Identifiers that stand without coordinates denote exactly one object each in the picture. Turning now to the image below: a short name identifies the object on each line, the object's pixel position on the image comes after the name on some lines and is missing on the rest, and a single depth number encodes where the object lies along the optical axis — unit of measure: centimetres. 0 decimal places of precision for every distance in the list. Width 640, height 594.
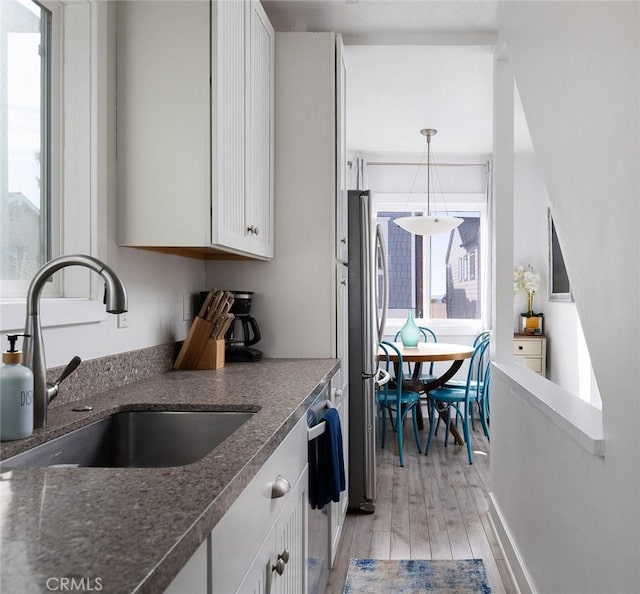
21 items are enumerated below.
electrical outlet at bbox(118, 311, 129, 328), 189
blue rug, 236
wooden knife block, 230
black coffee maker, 254
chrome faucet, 119
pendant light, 487
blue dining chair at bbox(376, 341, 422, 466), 420
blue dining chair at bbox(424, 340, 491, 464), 429
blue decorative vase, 485
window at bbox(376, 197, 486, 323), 604
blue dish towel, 180
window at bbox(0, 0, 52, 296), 150
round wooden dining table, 442
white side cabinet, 532
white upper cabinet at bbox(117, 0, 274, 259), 183
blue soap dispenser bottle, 110
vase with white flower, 547
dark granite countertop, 59
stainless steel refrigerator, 312
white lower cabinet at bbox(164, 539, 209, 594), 68
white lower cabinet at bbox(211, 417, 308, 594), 90
